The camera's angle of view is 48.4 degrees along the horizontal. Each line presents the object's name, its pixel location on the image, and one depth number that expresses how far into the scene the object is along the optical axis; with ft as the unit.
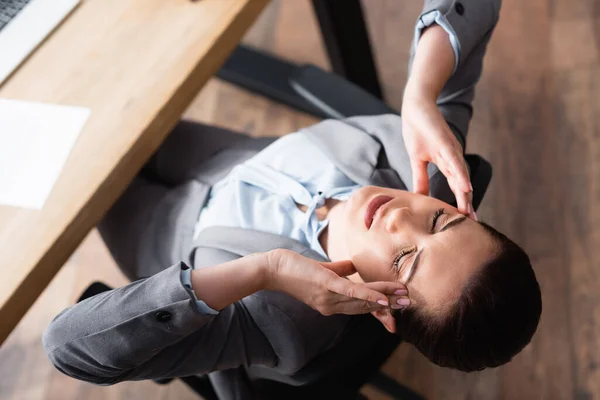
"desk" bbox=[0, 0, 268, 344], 3.14
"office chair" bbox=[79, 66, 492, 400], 2.97
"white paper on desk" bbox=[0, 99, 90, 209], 3.29
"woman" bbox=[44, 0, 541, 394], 3.01
